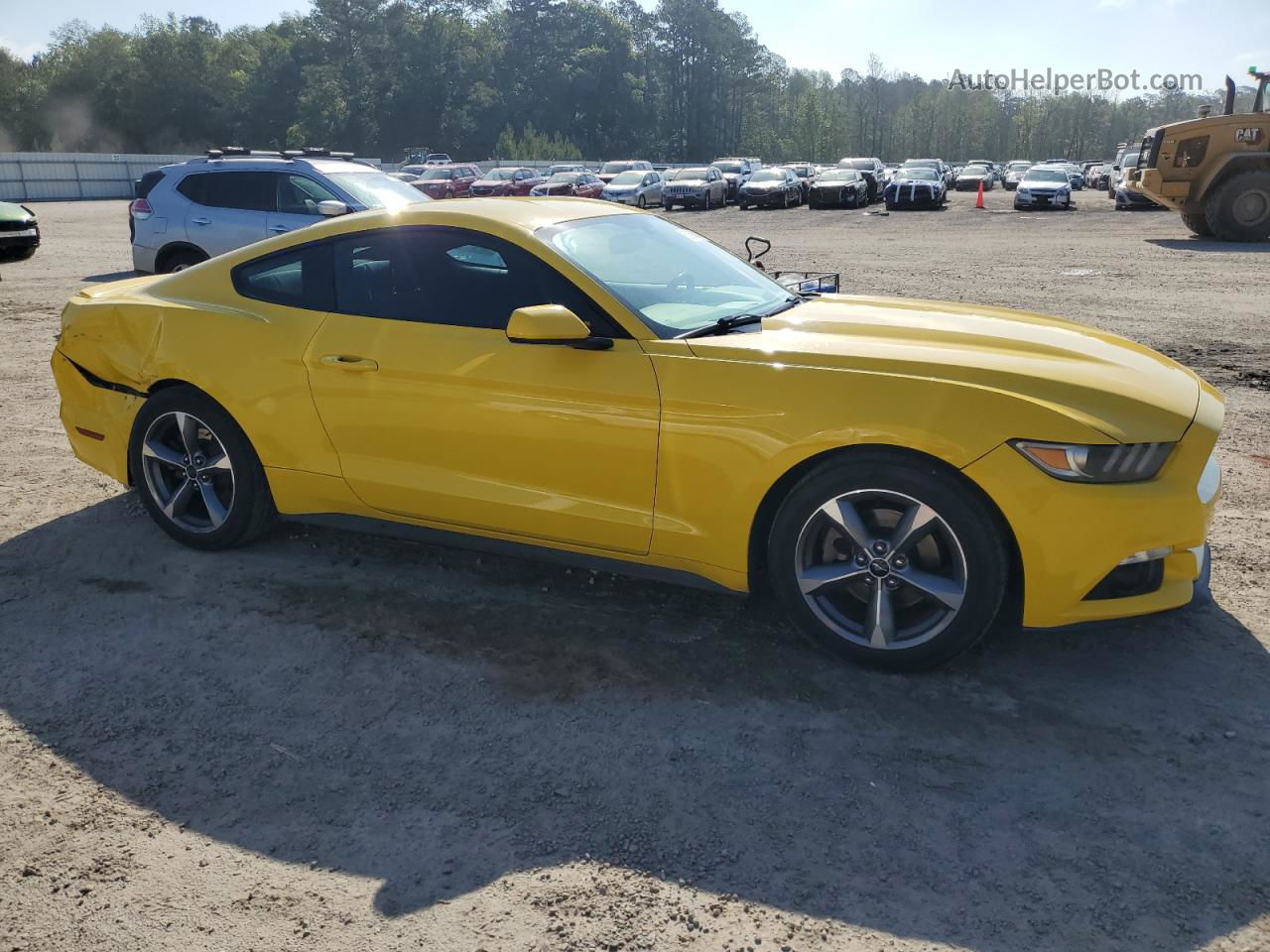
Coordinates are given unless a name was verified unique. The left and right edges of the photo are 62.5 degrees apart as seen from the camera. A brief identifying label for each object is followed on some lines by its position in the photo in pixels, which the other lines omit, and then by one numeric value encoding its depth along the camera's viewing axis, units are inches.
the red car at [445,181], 1461.6
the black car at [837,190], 1523.1
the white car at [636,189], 1482.5
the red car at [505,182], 1457.9
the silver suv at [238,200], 445.1
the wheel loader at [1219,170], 762.2
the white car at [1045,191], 1327.5
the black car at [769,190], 1535.4
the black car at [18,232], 694.5
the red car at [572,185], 1445.6
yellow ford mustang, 130.8
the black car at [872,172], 1662.2
